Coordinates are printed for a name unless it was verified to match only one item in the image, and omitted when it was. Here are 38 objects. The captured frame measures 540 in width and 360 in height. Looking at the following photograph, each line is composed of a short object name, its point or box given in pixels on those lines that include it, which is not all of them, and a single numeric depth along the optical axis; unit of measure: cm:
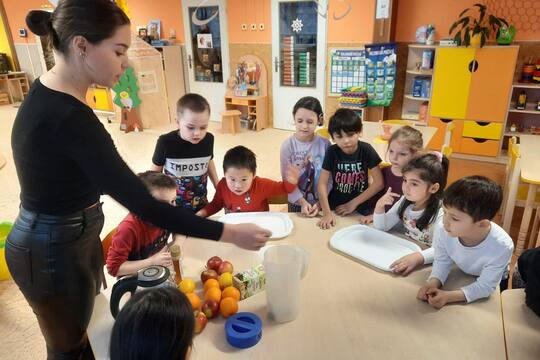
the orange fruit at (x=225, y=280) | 115
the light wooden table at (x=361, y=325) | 95
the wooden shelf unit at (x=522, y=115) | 448
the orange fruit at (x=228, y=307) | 105
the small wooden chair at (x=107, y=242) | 145
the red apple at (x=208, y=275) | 118
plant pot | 424
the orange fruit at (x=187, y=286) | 112
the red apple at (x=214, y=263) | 125
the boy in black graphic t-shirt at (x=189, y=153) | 187
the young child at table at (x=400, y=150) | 179
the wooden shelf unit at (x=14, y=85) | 828
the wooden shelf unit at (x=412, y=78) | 482
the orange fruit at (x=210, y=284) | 113
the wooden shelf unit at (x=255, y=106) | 608
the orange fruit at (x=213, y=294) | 107
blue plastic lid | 96
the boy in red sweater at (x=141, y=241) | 126
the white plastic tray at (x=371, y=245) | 135
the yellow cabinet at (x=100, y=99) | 730
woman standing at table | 95
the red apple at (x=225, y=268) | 122
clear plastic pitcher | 101
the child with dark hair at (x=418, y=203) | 147
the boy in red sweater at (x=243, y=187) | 179
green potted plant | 421
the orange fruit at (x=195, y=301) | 104
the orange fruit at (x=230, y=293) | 110
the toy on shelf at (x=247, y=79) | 611
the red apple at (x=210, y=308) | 105
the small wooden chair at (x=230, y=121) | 594
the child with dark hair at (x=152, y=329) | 66
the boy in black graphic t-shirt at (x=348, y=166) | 188
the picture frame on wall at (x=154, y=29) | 699
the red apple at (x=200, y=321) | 100
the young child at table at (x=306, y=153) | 213
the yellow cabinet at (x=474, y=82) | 426
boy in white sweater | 113
